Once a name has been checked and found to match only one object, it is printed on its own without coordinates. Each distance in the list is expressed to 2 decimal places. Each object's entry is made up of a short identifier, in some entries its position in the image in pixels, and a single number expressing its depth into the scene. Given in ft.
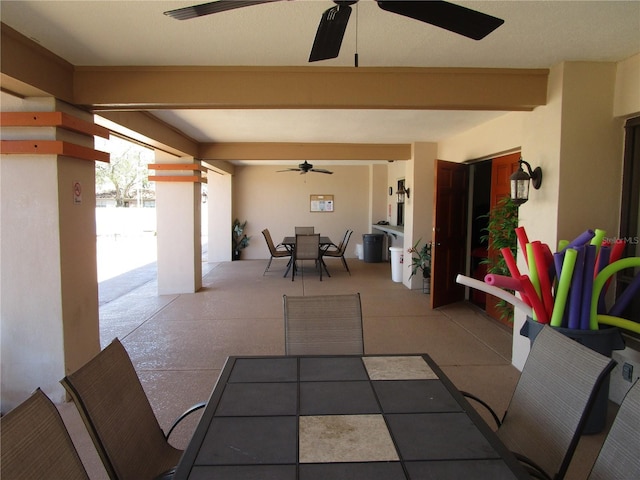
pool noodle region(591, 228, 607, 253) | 7.73
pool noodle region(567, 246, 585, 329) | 7.43
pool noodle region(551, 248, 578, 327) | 7.27
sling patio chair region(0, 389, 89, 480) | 3.07
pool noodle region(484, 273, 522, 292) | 7.79
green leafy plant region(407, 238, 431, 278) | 20.22
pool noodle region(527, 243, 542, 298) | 8.04
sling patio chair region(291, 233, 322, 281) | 24.30
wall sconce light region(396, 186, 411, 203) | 21.42
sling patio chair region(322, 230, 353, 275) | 25.91
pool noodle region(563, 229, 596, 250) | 7.86
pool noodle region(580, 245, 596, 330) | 7.39
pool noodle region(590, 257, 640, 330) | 7.43
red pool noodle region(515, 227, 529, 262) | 8.72
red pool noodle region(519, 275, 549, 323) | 7.89
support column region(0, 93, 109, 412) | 8.74
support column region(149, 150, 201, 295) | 19.54
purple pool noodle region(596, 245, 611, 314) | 7.77
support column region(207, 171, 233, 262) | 31.01
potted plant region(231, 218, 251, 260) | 32.17
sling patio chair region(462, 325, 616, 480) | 4.32
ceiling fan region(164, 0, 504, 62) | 4.64
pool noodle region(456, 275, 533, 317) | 8.17
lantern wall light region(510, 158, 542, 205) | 10.02
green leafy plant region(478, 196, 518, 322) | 12.73
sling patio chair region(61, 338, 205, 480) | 4.19
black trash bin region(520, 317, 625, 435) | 7.47
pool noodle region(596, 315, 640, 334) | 7.36
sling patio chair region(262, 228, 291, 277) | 25.38
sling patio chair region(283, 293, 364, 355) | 7.27
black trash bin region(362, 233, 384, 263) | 30.58
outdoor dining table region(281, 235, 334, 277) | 25.29
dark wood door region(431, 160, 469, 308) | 16.37
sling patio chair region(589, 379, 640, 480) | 3.57
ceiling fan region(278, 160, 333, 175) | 25.36
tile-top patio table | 3.53
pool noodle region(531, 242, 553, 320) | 7.93
